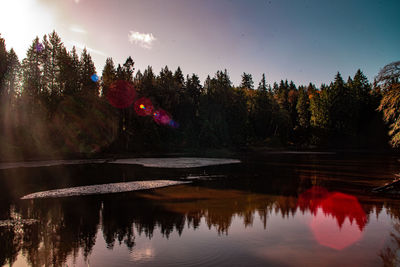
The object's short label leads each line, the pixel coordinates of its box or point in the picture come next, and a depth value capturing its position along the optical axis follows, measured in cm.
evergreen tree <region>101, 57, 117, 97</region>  7556
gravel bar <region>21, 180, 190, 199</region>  2078
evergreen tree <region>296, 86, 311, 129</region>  10538
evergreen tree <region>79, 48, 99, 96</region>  6969
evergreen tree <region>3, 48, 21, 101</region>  5916
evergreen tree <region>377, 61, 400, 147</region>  1803
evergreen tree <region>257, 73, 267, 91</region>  11044
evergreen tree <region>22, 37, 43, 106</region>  5990
